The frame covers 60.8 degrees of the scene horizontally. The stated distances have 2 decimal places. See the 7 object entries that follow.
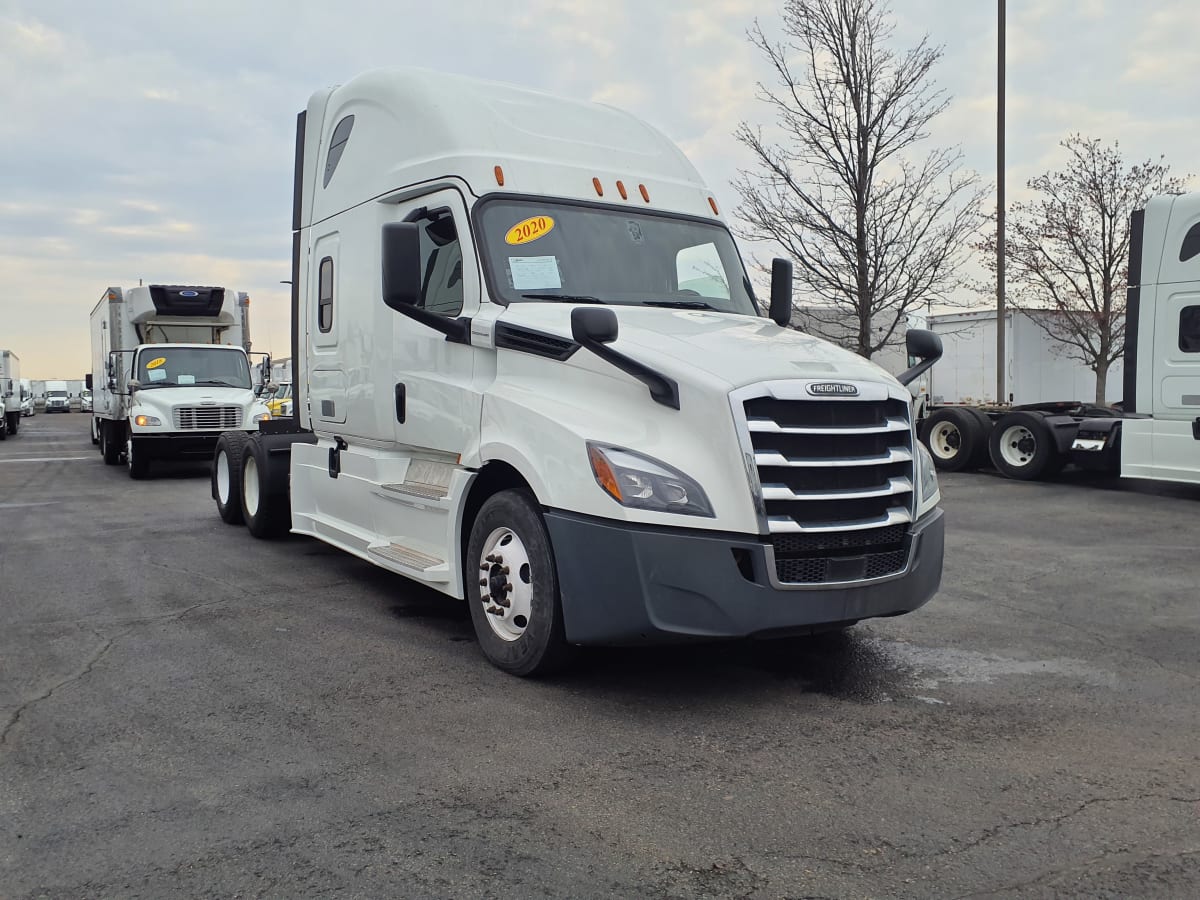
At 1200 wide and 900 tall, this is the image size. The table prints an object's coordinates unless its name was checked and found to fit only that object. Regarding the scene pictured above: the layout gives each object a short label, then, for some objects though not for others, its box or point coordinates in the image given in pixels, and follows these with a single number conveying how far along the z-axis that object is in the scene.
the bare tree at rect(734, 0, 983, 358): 19.17
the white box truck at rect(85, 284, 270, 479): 16.61
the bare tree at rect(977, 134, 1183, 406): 24.95
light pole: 19.38
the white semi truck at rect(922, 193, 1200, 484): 11.82
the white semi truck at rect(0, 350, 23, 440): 32.78
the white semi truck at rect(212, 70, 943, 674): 4.54
